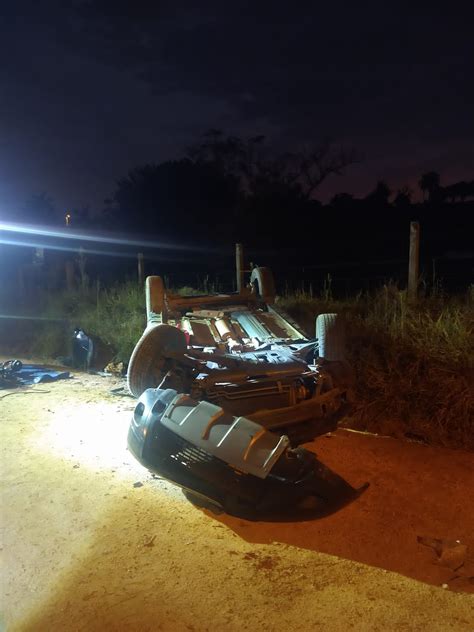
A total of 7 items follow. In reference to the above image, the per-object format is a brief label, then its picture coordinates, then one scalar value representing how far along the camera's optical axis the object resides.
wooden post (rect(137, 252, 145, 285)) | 12.28
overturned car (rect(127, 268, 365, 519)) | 3.21
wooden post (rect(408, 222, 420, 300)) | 7.29
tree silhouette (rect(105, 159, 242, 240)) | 21.09
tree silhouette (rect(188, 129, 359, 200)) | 22.70
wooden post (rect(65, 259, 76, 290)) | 13.19
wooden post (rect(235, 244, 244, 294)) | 10.03
